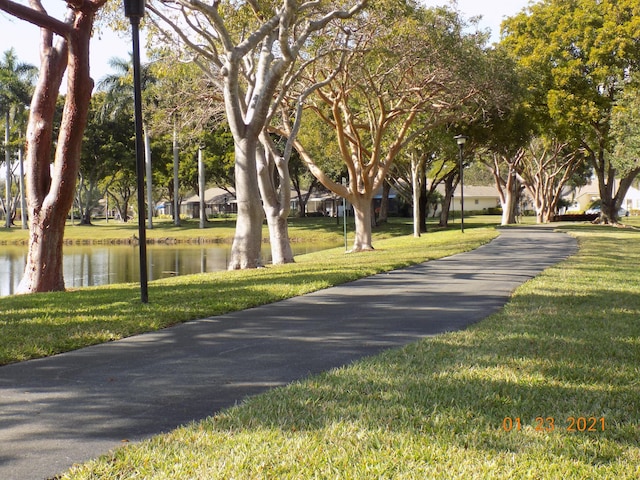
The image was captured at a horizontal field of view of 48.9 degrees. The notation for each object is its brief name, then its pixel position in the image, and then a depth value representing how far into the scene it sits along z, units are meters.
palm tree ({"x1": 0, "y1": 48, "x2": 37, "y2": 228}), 51.91
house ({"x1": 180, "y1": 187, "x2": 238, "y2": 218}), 95.84
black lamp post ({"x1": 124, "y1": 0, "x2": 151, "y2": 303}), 9.68
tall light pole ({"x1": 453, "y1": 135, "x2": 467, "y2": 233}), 28.88
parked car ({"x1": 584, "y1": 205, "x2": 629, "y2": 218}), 82.01
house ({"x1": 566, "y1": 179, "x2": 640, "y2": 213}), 98.62
